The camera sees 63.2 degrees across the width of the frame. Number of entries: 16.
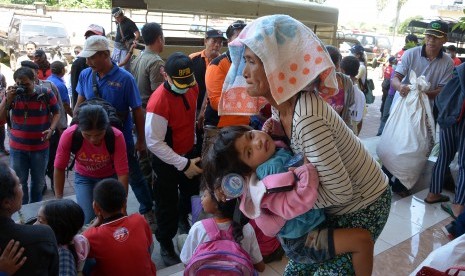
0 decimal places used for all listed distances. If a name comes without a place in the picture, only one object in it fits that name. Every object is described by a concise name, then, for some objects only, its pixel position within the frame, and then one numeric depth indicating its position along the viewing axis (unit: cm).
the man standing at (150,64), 384
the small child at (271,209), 127
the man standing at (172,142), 262
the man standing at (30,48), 697
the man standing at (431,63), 378
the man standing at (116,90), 315
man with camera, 345
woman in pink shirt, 248
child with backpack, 193
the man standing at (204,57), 384
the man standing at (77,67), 408
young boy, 206
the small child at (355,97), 359
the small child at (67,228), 193
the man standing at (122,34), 603
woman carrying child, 117
